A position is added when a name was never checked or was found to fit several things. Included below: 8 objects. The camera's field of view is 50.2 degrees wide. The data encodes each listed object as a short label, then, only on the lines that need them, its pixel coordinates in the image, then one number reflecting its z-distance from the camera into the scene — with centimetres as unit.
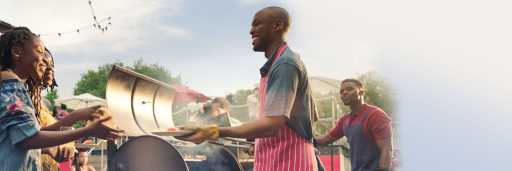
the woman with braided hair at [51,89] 273
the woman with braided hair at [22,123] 229
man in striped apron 228
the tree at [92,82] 3939
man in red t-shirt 460
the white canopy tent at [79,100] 1797
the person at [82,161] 807
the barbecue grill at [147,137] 323
